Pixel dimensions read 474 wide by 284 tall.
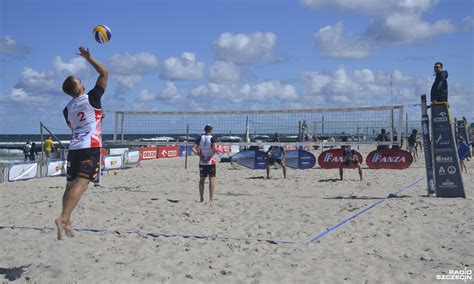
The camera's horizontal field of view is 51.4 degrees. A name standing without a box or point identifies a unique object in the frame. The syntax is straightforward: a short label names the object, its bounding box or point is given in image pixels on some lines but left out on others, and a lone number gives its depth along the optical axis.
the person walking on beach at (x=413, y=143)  19.08
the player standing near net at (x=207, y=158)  8.64
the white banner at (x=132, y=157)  17.89
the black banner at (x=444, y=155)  8.23
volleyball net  12.44
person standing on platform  8.08
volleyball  5.34
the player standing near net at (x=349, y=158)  11.91
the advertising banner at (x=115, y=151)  20.90
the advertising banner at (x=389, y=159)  13.84
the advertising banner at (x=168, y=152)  27.25
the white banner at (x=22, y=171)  13.11
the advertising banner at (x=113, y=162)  16.22
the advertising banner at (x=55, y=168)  14.39
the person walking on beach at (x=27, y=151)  24.58
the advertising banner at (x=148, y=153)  25.41
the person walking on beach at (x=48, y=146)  19.73
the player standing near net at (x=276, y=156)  12.89
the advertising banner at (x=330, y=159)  14.74
